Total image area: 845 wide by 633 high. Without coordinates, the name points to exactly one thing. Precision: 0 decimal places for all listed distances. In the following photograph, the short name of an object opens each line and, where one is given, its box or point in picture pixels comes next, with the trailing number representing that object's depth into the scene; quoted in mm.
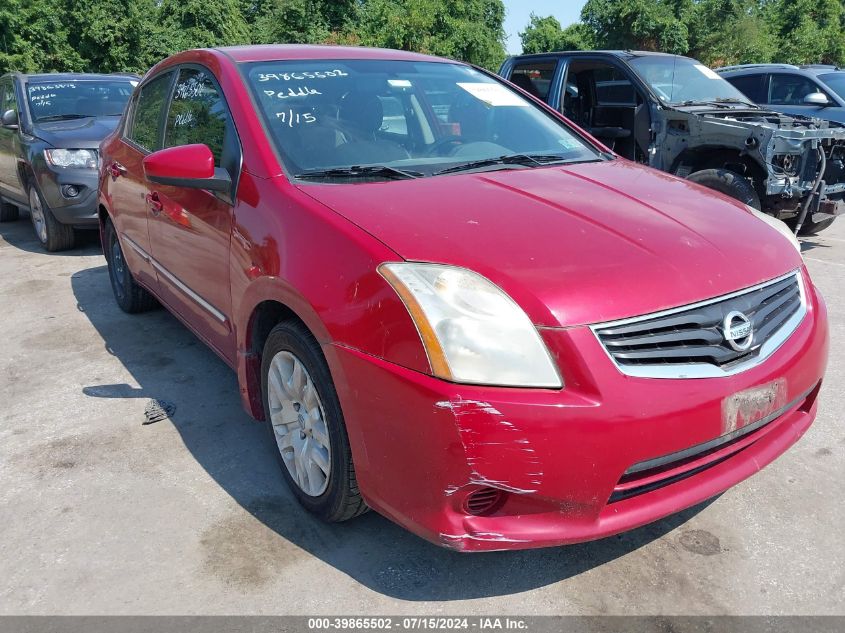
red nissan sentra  1905
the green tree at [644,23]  30016
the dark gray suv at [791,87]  9211
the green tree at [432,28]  30812
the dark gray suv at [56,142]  6500
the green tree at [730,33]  28953
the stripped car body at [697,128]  5965
